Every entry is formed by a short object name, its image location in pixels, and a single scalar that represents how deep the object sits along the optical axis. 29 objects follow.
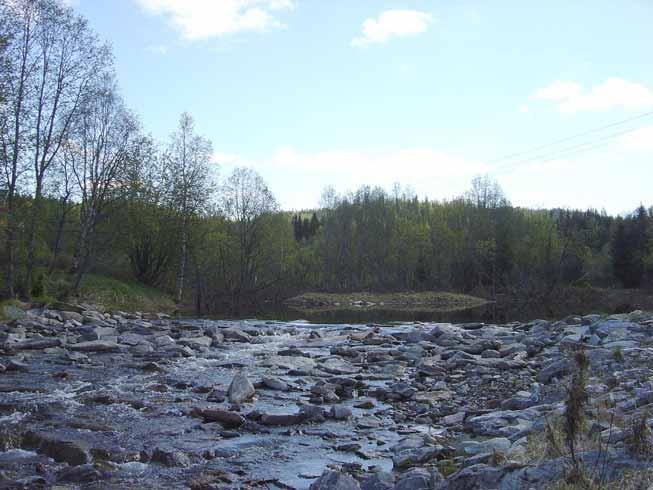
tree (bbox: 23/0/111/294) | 24.14
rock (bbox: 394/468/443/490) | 5.86
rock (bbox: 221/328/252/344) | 20.33
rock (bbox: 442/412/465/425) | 9.41
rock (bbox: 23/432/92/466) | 7.32
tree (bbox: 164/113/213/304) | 39.16
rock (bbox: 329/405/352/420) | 9.91
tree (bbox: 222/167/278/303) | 50.91
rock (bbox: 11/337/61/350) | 15.22
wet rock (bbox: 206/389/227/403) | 10.83
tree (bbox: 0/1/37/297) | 21.64
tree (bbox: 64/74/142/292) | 32.47
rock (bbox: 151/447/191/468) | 7.30
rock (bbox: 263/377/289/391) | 12.20
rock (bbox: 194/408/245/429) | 9.30
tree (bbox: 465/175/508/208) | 86.62
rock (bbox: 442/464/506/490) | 5.05
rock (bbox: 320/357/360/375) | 14.41
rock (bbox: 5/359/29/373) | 12.49
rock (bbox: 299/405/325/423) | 9.77
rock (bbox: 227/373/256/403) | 10.72
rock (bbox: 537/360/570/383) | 11.49
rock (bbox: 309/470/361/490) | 6.02
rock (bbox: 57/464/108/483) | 6.63
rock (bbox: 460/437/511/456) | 6.76
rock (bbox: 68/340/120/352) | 15.70
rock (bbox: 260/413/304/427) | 9.41
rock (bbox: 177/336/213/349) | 17.48
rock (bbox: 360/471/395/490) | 6.27
